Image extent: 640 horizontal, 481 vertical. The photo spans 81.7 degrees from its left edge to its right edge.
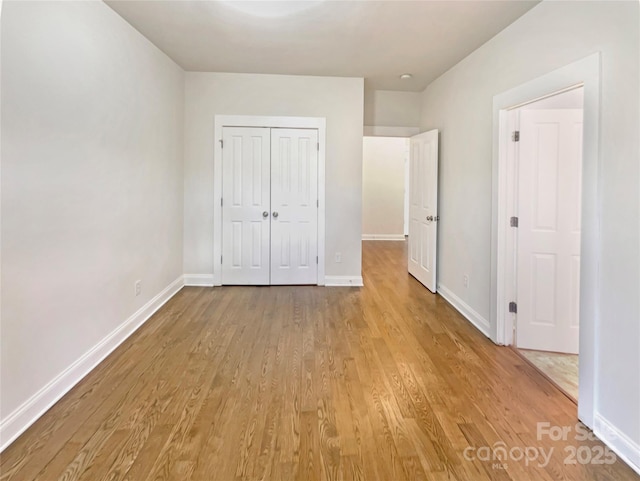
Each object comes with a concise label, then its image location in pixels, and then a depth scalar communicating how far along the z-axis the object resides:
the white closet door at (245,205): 4.65
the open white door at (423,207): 4.53
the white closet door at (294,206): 4.68
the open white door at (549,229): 2.79
